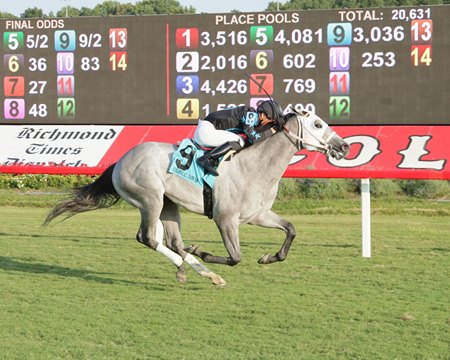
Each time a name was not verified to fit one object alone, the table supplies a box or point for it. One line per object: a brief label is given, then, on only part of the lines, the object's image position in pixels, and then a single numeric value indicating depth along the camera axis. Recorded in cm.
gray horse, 1275
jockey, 1284
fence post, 1607
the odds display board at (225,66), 2301
